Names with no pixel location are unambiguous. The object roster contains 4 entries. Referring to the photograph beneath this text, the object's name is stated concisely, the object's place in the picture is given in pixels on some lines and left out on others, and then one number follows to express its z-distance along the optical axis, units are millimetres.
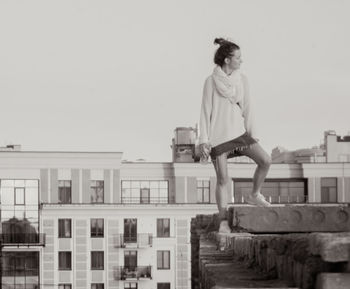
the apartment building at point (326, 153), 85438
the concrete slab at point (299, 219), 8984
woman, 11609
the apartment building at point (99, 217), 75000
